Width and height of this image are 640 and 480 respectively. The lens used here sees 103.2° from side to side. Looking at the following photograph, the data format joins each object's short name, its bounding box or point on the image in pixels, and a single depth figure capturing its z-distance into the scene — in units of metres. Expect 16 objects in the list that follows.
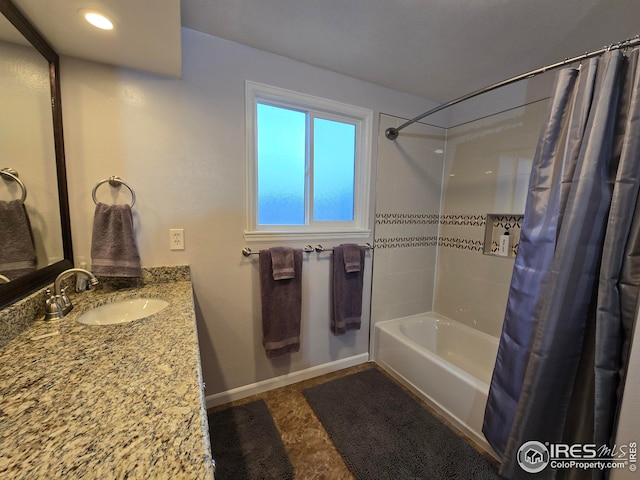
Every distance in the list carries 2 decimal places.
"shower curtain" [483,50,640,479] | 0.87
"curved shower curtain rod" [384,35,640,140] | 0.86
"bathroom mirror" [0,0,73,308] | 0.93
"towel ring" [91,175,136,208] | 1.30
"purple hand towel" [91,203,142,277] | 1.28
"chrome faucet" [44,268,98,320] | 0.99
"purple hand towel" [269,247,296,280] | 1.68
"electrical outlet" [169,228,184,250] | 1.48
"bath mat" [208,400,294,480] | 1.28
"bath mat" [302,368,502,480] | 1.30
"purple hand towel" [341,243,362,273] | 1.93
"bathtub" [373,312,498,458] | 1.49
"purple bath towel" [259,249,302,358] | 1.70
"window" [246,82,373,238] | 1.68
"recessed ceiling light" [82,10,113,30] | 0.98
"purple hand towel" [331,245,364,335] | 1.93
